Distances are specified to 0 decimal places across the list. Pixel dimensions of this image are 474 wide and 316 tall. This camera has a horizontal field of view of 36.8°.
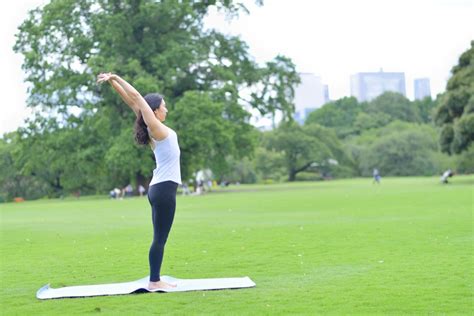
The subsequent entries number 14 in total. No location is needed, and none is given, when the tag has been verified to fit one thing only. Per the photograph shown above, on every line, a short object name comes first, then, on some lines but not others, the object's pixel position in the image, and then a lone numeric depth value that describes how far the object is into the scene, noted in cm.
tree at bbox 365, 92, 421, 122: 12962
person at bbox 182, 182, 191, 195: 4925
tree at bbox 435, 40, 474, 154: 4916
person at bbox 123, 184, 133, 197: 5322
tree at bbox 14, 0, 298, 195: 4628
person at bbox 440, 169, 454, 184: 5153
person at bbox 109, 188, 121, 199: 4947
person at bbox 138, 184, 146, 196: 4906
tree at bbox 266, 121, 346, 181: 9250
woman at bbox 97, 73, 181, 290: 791
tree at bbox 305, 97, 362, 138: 13012
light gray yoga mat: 788
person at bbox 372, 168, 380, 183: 5552
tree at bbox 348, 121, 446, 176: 9381
